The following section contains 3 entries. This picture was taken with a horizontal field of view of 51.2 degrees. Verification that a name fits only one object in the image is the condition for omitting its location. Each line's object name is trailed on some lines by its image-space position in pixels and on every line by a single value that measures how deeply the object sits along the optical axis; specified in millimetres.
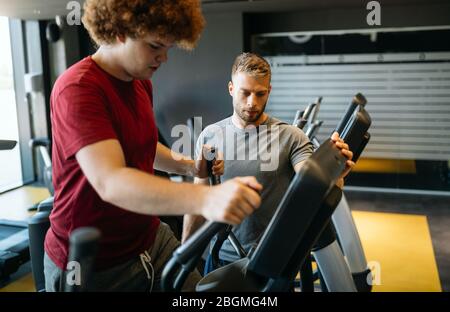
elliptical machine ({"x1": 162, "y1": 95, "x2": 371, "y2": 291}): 1142
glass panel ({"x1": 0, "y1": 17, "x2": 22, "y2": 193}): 6660
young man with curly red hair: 1124
